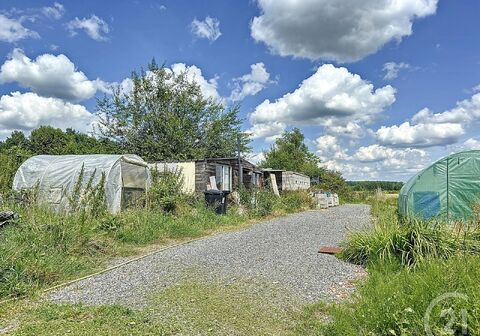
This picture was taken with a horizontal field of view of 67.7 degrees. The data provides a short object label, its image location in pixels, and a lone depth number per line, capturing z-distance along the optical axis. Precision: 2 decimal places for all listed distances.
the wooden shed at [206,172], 17.78
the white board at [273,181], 26.93
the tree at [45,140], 39.91
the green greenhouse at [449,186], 11.22
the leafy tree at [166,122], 27.59
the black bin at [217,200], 14.96
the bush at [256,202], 16.94
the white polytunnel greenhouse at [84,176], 12.89
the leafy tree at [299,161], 39.59
